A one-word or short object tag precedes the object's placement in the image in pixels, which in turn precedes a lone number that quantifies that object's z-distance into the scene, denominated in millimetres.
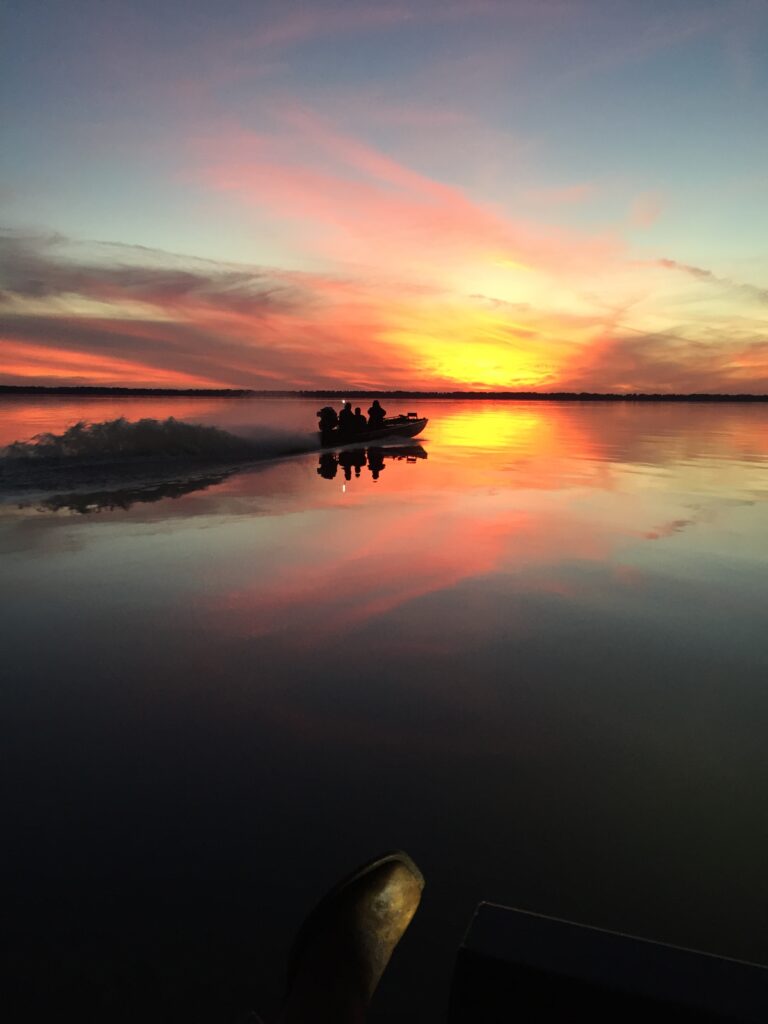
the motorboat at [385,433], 38644
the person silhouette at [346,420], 38812
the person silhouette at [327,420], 37594
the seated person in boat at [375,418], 42094
